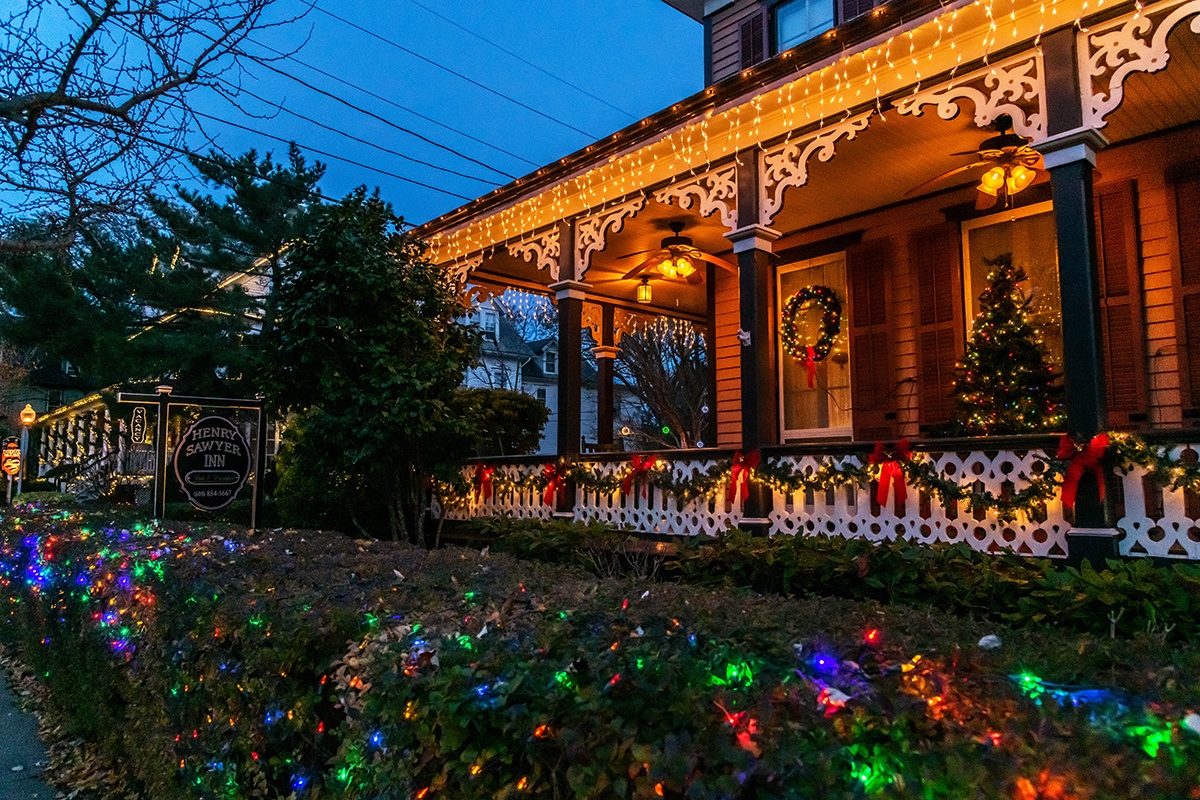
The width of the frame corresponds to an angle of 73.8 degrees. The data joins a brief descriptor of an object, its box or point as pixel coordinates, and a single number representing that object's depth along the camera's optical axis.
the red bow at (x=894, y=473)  5.80
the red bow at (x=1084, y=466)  4.78
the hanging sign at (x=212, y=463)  7.72
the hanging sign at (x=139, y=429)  18.41
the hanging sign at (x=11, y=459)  20.38
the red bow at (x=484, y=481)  9.55
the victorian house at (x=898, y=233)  5.23
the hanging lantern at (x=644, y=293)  10.67
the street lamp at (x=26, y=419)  20.73
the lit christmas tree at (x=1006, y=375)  7.02
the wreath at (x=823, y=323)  9.43
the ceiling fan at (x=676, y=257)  9.47
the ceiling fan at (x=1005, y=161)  6.57
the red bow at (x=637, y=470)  7.66
